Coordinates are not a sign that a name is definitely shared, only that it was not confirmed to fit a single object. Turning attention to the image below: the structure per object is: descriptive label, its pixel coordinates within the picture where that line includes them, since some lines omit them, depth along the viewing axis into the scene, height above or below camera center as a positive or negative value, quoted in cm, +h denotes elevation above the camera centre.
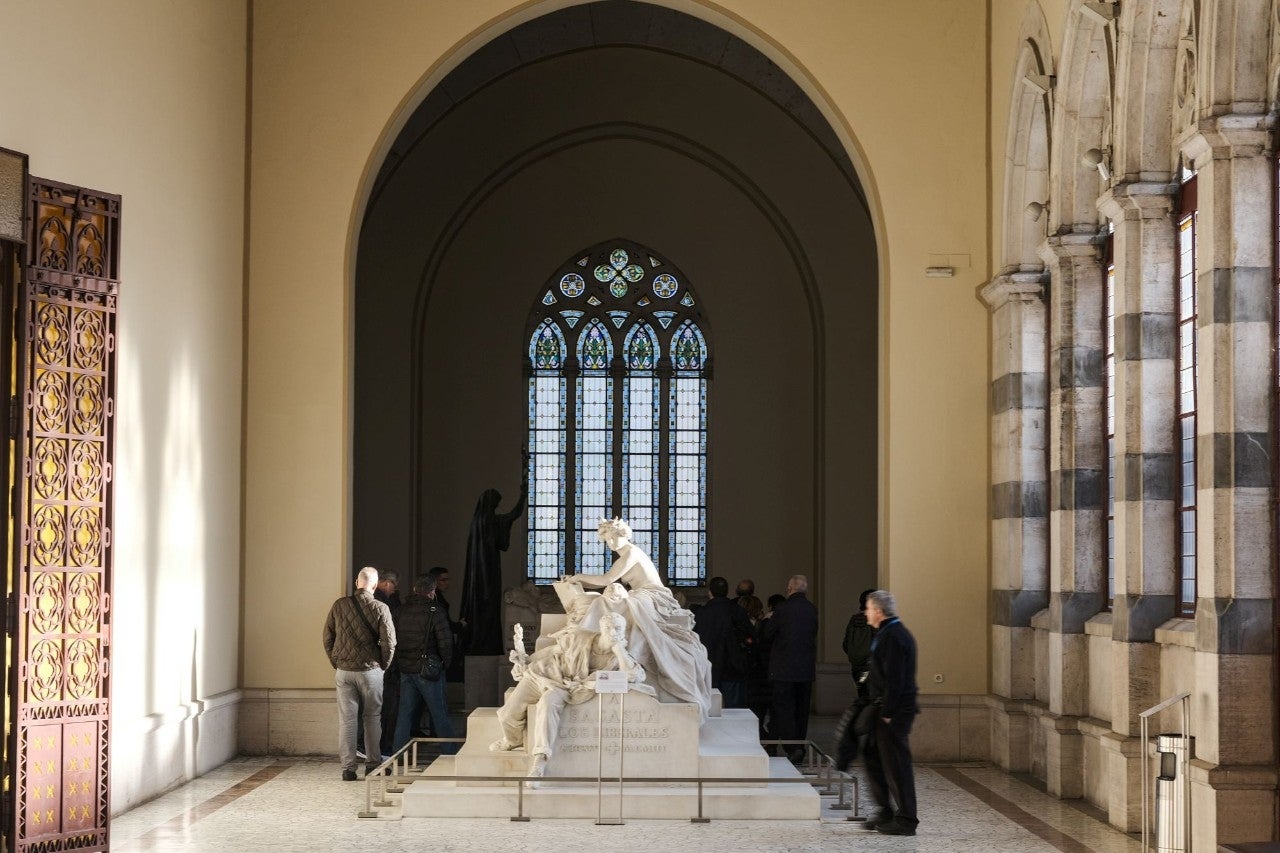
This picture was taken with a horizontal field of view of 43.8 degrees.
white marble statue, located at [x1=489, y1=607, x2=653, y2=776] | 1052 -126
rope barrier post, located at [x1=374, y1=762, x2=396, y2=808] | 1021 -201
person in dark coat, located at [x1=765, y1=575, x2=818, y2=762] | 1324 -148
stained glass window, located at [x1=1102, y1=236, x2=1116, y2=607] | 1154 +82
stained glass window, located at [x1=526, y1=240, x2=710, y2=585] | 2117 +102
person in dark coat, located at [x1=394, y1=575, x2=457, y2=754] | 1273 -137
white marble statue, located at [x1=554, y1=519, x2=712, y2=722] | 1090 -93
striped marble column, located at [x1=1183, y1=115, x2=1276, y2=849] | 816 -3
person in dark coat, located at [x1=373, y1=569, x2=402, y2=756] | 1341 -171
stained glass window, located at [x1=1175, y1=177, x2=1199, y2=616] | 973 +57
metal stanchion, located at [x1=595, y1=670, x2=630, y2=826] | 975 -149
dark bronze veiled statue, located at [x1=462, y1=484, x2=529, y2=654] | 1598 -95
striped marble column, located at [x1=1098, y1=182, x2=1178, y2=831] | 983 +12
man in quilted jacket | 1182 -126
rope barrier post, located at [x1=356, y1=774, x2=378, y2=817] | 983 -202
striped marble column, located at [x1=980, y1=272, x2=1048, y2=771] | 1277 -11
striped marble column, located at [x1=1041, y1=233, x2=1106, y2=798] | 1141 -2
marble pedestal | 995 -189
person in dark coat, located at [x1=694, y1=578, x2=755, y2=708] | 1374 -132
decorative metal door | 868 -22
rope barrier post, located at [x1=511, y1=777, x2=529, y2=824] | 977 -199
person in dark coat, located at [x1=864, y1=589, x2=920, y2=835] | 947 -134
